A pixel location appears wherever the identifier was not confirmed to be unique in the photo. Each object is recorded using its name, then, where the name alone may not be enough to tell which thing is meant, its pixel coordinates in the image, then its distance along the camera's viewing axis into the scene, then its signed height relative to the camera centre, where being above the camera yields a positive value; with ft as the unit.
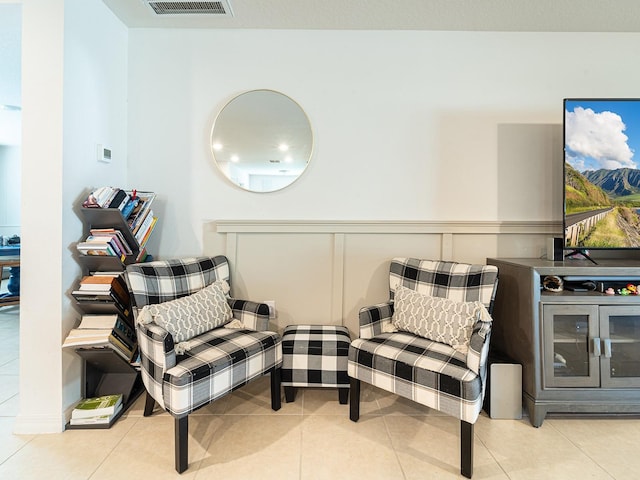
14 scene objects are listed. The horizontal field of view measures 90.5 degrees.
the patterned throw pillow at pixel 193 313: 5.48 -1.35
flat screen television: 6.72 +1.45
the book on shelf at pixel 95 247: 5.84 -0.14
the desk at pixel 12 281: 12.58 -1.78
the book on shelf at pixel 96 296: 5.72 -1.03
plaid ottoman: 6.12 -2.40
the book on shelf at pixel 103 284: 5.78 -0.84
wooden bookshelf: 5.84 -1.50
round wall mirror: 7.54 +2.38
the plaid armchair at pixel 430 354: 4.67 -1.91
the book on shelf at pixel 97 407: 5.67 -3.06
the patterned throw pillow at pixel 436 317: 5.56 -1.43
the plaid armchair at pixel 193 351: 4.68 -1.89
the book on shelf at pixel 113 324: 5.82 -1.57
